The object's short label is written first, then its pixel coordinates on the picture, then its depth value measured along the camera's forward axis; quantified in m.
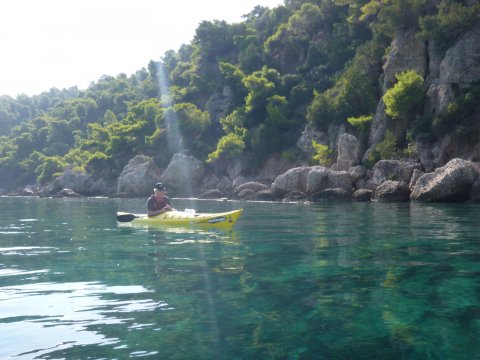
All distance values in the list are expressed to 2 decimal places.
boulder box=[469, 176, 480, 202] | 24.98
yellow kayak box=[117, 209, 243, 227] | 14.84
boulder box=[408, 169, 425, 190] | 28.70
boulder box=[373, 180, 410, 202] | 28.17
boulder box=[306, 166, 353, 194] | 33.19
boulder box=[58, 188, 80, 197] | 56.84
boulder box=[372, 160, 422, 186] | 30.97
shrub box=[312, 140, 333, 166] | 41.72
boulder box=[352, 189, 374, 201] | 30.16
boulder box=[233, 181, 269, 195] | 39.62
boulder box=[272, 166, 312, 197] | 34.78
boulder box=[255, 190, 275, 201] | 35.81
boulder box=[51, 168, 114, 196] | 61.19
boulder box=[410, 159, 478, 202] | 24.80
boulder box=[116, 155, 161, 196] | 52.34
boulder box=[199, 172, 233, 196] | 52.09
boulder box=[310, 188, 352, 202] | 31.67
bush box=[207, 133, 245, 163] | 53.06
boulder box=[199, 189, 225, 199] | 44.97
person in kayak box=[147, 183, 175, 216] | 17.17
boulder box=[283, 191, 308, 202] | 33.27
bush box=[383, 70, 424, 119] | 34.28
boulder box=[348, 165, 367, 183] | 34.47
